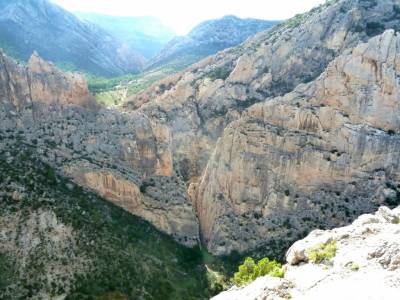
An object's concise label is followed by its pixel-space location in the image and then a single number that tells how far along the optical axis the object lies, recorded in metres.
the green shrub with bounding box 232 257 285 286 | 58.09
